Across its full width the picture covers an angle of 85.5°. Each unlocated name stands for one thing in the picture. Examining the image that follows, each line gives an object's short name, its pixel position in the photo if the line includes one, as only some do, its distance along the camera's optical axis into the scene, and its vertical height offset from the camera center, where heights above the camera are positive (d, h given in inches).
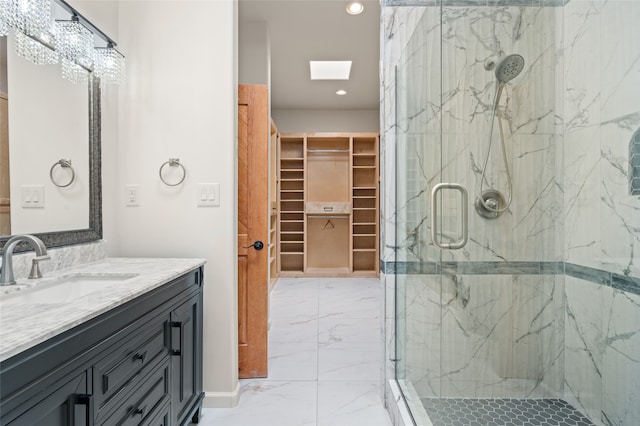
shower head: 59.6 +24.3
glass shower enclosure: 58.0 -1.5
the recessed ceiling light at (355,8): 116.4 +68.4
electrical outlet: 79.6 +2.6
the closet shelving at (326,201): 229.6 +1.5
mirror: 52.6 +9.4
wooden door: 92.0 -5.3
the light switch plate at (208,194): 78.9 +2.9
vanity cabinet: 30.2 -19.2
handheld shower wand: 59.5 +11.7
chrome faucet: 46.9 -6.6
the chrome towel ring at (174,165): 78.9 +9.5
